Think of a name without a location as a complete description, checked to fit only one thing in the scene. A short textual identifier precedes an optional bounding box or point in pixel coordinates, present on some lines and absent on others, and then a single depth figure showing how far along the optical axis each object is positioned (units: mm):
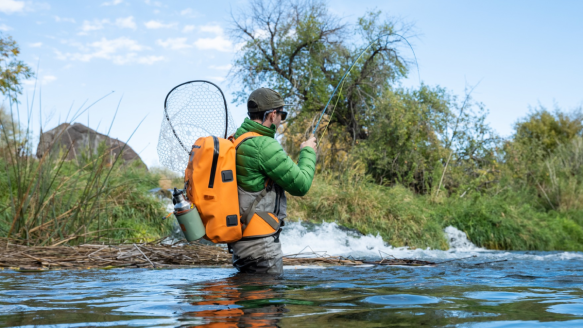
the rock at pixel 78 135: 17762
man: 3904
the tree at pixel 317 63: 19766
